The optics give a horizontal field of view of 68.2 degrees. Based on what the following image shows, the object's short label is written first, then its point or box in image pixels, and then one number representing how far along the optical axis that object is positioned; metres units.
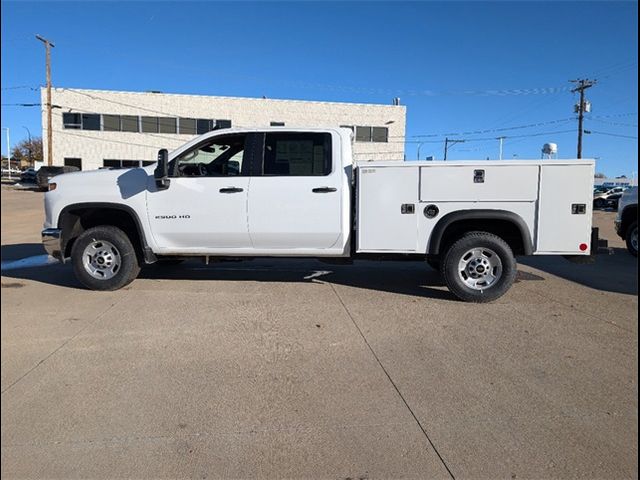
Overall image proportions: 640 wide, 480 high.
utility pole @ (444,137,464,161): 53.92
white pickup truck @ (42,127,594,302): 5.46
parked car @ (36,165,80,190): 25.59
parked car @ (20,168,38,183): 29.87
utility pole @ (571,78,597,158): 43.00
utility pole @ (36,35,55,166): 27.30
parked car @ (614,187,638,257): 10.09
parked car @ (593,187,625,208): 34.91
